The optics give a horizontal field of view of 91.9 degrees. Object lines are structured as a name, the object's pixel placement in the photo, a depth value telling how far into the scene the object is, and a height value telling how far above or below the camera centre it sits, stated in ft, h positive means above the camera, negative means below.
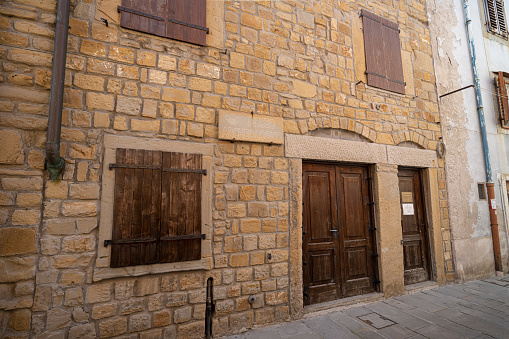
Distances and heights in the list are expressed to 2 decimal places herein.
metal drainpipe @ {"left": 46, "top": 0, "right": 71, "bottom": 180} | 7.41 +3.45
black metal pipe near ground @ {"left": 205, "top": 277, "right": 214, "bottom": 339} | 9.02 -3.82
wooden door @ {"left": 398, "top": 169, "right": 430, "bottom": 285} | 14.19 -1.64
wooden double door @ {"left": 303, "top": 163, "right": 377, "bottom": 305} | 11.66 -1.58
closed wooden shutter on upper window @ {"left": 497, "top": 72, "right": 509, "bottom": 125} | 18.53 +7.35
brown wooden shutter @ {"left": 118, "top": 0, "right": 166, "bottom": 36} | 9.16 +7.17
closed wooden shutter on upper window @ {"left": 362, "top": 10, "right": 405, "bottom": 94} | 14.07 +8.68
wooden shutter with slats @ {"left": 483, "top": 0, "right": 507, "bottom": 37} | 20.17 +15.19
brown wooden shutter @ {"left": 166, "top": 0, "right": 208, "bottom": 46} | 9.83 +7.42
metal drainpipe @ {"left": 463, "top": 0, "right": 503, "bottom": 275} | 16.42 +3.28
